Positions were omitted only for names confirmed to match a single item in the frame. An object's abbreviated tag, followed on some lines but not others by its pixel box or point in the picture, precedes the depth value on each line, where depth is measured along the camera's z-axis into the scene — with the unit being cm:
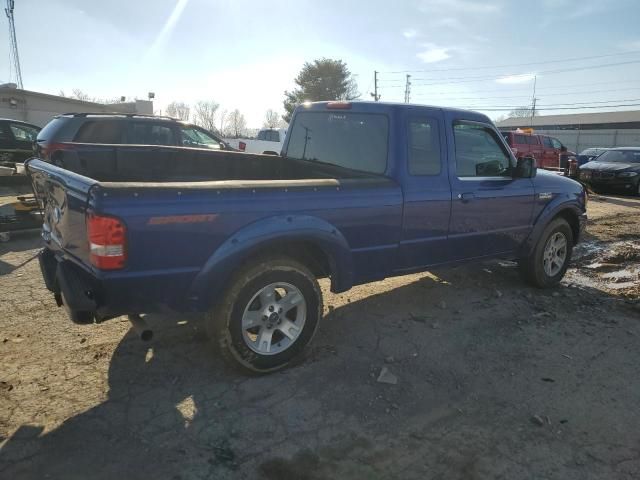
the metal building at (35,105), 2914
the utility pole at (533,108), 7221
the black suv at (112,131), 845
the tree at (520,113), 8676
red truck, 1881
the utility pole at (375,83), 6831
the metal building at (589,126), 4584
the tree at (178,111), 8658
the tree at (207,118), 8719
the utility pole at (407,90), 7288
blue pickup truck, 275
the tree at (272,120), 7997
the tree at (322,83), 5025
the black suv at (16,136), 1441
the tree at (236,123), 9044
